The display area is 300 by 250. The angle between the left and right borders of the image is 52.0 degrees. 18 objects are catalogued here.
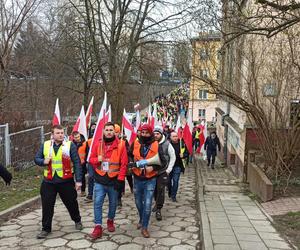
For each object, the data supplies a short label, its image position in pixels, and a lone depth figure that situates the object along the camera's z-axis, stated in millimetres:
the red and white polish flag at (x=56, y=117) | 6801
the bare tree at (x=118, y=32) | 16107
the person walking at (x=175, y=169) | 6690
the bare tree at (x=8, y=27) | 10044
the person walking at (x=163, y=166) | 4928
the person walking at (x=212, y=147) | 13130
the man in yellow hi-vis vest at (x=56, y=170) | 4489
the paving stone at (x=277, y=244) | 4255
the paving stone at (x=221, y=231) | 4606
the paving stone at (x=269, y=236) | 4537
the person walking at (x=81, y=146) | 6628
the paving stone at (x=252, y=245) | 4158
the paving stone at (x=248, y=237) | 4443
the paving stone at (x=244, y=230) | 4719
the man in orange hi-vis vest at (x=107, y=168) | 4492
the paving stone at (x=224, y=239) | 4295
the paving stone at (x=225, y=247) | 4107
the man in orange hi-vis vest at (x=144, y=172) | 4623
